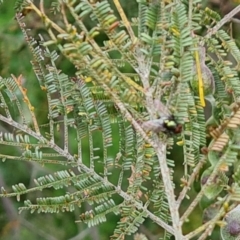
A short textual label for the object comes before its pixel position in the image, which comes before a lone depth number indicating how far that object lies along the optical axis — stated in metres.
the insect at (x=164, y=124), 0.29
